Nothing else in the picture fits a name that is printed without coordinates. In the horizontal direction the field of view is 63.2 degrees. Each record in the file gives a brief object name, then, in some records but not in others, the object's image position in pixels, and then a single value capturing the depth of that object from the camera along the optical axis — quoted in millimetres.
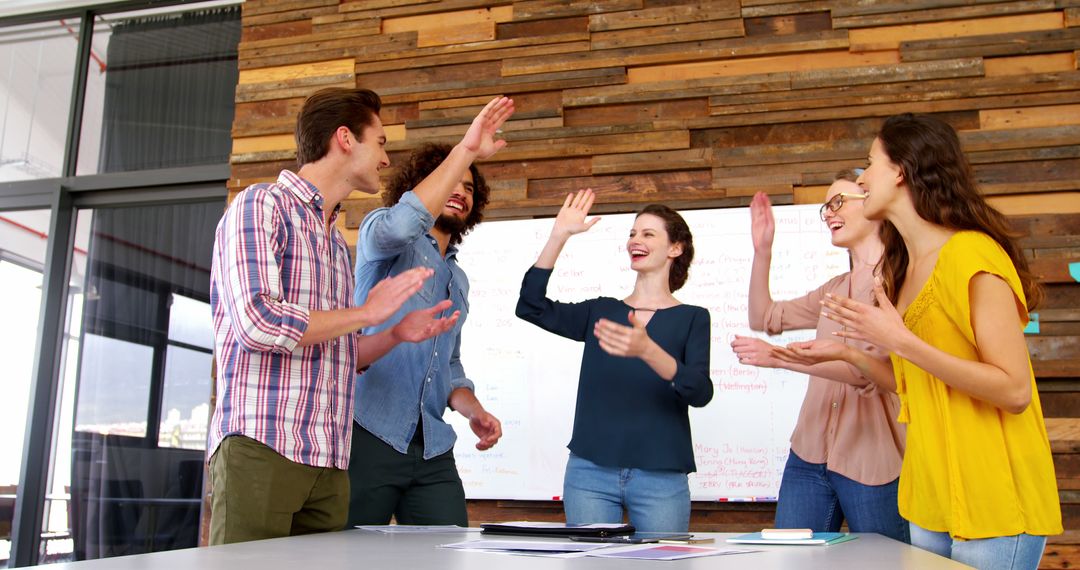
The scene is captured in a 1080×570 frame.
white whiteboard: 3234
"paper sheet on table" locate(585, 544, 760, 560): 1052
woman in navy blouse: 2154
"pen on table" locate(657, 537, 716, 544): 1312
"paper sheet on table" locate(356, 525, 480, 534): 1578
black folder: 1426
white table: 979
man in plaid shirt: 1561
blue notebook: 1295
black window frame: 4148
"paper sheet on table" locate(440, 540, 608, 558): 1123
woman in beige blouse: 2020
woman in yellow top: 1397
